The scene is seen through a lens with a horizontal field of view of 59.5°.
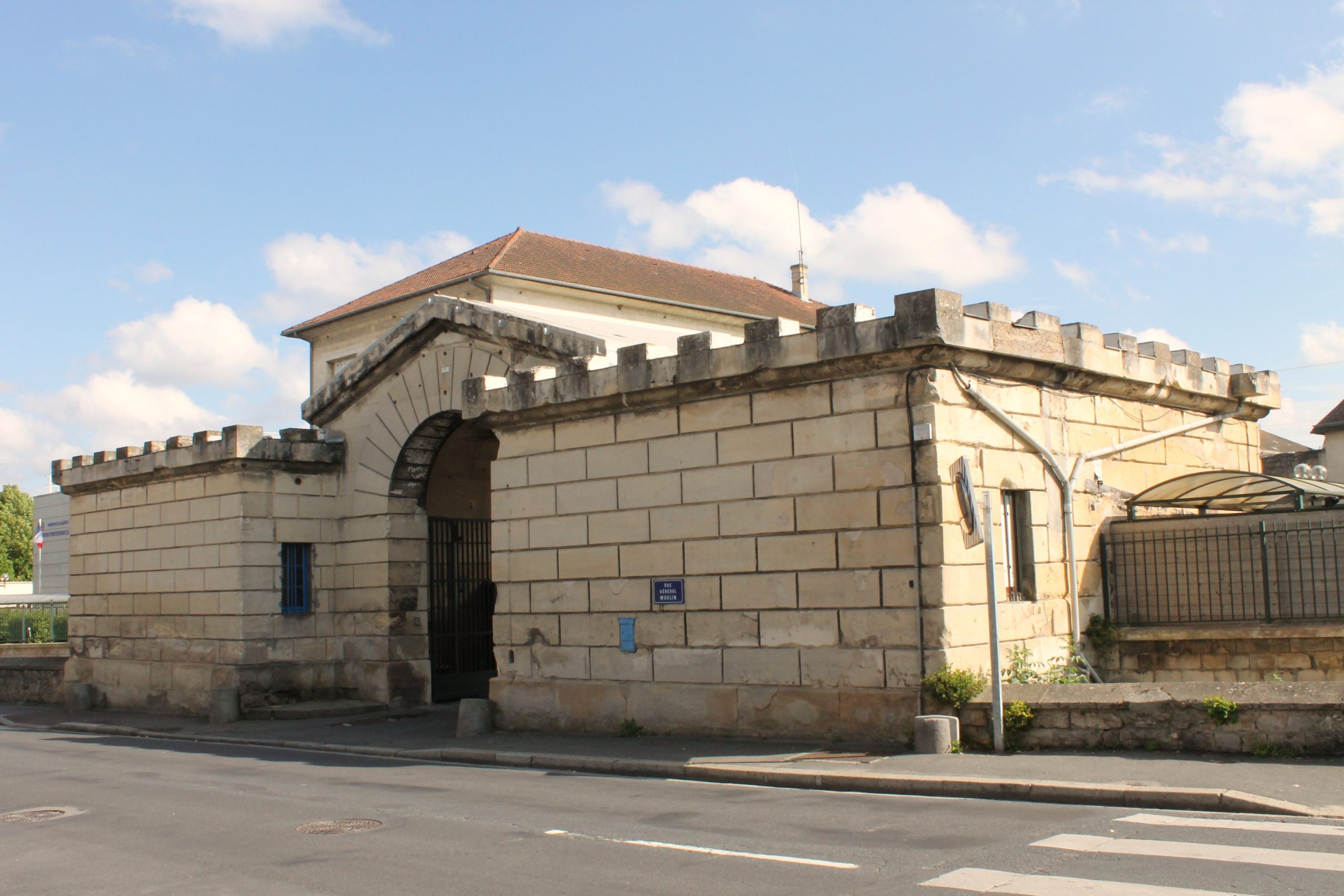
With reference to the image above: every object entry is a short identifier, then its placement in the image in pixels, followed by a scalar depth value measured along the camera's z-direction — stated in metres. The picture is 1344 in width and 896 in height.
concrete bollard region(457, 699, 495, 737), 14.19
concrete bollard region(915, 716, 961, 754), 10.41
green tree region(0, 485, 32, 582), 71.06
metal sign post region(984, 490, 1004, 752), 10.23
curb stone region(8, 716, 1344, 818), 8.12
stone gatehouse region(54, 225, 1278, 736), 11.18
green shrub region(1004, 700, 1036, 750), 10.38
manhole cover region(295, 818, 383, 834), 8.76
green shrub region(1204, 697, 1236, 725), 9.60
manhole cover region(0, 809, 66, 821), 9.96
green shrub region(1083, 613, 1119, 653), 12.62
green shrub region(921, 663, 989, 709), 10.58
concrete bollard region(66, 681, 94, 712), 20.69
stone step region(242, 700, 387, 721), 17.31
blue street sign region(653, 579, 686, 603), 12.84
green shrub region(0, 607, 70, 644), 31.19
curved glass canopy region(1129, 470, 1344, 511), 13.28
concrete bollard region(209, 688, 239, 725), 17.34
